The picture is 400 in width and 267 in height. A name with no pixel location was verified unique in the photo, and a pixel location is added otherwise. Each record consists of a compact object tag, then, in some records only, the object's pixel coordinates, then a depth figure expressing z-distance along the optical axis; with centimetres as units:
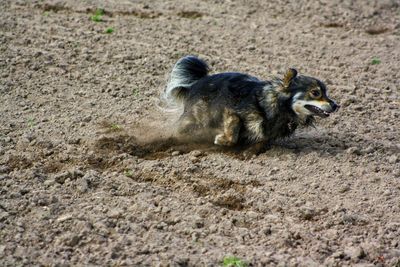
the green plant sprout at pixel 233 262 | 1202
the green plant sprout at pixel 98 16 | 2353
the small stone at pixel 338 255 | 1257
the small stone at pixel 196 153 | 1623
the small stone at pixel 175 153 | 1636
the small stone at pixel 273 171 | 1545
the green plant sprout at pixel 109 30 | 2265
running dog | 1625
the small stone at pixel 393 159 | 1602
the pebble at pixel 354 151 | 1631
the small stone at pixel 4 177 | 1454
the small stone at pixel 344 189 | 1479
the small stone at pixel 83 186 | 1426
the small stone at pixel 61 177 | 1466
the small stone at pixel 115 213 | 1337
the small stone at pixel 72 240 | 1249
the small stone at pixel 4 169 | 1489
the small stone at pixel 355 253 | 1257
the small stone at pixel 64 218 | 1314
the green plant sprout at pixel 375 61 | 2156
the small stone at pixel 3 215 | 1311
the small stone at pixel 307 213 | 1388
